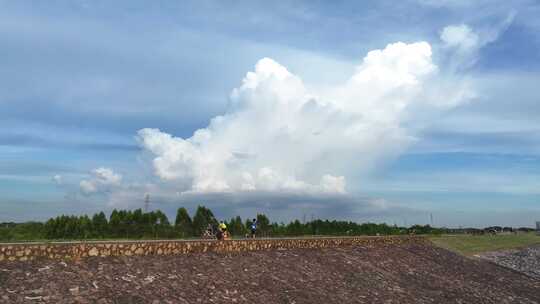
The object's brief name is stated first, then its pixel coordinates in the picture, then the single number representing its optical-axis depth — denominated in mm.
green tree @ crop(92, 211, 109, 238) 41688
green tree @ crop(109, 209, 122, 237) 42281
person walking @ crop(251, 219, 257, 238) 37478
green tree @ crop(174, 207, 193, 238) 47219
